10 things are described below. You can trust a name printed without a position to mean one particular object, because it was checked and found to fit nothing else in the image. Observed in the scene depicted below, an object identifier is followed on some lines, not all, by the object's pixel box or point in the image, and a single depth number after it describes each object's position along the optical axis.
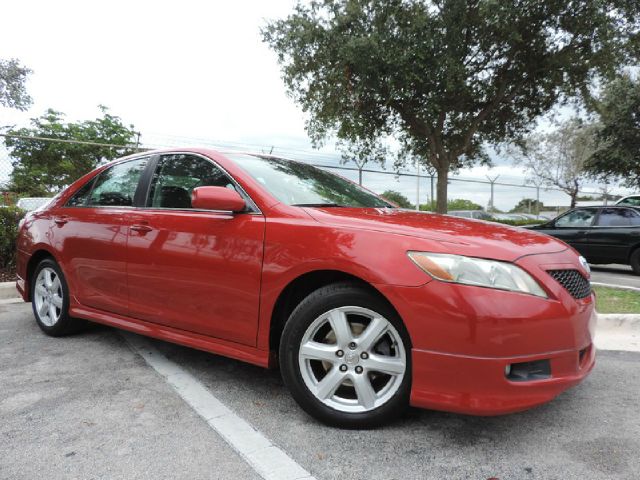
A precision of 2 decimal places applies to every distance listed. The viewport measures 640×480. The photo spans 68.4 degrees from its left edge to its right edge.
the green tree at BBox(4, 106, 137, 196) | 14.42
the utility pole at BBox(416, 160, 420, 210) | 17.11
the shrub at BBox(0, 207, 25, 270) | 6.42
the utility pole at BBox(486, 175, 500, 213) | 20.41
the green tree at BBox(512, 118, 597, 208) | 22.36
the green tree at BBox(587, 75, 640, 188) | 18.45
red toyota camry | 2.07
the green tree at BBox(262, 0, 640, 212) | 9.87
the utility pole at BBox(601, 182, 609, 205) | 25.66
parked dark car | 8.90
